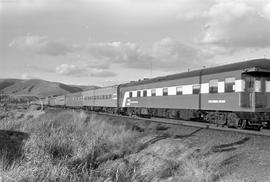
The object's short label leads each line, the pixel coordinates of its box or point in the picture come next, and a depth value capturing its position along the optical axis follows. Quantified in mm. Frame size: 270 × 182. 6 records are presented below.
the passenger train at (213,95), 16344
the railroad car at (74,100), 58300
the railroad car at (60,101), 72625
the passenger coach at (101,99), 39184
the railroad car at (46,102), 97262
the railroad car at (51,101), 87575
